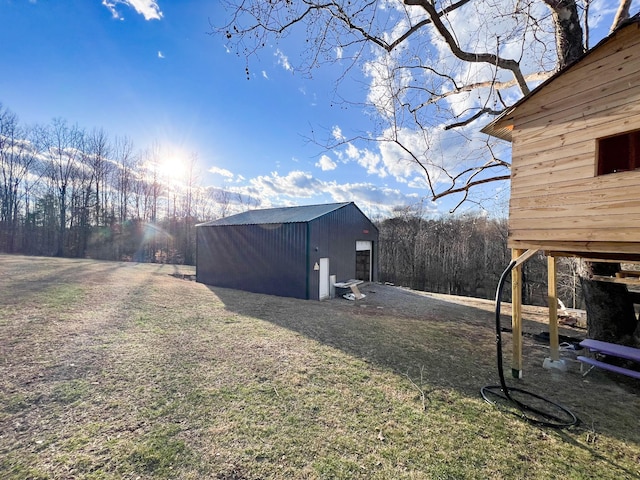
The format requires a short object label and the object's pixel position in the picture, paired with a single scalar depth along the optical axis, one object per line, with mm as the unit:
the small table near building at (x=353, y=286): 10631
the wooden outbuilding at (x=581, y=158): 2730
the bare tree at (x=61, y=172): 24406
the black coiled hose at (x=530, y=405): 2893
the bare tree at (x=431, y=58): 4016
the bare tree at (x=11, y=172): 23361
